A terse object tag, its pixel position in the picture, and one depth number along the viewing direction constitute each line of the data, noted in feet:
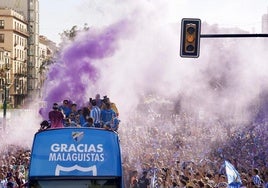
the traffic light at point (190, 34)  64.34
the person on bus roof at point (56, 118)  66.85
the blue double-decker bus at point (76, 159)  54.54
